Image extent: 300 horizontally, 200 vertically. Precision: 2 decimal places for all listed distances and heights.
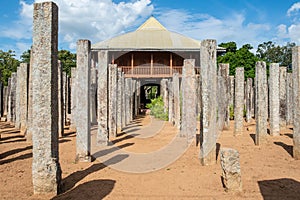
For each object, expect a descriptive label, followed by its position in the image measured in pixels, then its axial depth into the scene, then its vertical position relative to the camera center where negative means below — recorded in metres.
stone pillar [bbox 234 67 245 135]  10.82 -0.05
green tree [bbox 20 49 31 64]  38.99 +5.99
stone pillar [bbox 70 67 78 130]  12.59 +0.00
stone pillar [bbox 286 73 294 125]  11.93 +0.23
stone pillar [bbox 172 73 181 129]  13.16 +0.22
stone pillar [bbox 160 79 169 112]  19.67 +0.33
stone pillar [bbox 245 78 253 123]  15.89 -0.23
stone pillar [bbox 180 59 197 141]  9.25 +0.12
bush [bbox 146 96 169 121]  19.85 -0.58
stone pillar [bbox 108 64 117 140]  11.29 +0.00
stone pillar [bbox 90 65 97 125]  18.18 +0.67
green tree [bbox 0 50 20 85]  35.84 +5.10
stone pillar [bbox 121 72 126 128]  14.91 -0.41
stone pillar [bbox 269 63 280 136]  10.37 +0.11
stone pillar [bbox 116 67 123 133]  13.34 -0.23
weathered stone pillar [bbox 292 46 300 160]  7.13 +0.04
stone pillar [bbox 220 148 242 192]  4.98 -1.16
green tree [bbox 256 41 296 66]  49.22 +8.06
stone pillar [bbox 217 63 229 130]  11.84 +0.20
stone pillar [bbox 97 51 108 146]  9.34 +0.16
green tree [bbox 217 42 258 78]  31.91 +4.63
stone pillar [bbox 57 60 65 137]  11.17 -0.07
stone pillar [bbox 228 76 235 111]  15.61 +0.60
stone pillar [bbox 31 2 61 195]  4.88 +0.07
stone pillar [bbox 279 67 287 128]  12.54 +0.25
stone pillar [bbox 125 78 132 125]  17.49 +0.24
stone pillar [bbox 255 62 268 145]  9.16 -0.01
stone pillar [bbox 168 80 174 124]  16.55 -0.24
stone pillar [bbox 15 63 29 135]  11.01 +0.49
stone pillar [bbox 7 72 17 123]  15.62 +0.06
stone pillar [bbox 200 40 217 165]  6.69 -0.02
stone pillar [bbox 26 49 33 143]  10.07 -0.51
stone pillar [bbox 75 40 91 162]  7.05 -0.02
